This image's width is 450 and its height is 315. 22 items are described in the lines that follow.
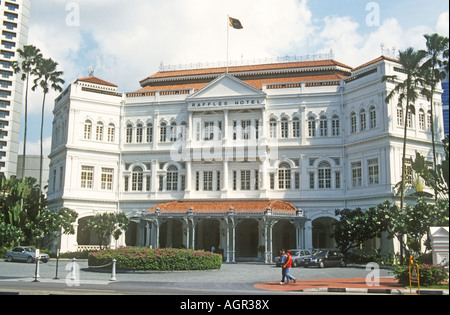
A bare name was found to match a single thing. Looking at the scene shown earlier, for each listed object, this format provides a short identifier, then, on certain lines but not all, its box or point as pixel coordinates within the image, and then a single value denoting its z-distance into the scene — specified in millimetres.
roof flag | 40156
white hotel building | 40625
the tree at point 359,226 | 34656
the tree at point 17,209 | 41469
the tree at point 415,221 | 31516
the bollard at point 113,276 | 23411
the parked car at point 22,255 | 36438
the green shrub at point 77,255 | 41531
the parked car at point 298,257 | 33094
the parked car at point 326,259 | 32469
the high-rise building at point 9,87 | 85000
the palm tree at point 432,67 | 33778
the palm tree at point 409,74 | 35188
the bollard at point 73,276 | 22844
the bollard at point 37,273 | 22442
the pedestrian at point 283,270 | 22609
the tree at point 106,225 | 41800
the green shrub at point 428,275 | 18806
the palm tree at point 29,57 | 50000
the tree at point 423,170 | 31908
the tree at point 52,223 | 41500
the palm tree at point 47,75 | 50562
